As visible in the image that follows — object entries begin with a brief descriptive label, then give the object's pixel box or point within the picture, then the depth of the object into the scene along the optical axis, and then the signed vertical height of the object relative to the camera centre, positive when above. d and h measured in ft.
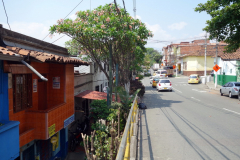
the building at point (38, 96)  20.92 -2.92
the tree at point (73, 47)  59.33 +6.82
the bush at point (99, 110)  33.41 -5.71
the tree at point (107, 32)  43.17 +7.96
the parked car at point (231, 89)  66.85 -5.25
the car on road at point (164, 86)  95.61 -5.94
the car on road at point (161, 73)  160.66 -0.73
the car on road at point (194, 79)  128.81 -4.02
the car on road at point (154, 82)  116.60 -5.45
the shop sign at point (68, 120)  30.23 -6.74
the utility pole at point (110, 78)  37.11 -1.08
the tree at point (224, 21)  49.76 +11.82
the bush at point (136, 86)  73.06 -4.80
